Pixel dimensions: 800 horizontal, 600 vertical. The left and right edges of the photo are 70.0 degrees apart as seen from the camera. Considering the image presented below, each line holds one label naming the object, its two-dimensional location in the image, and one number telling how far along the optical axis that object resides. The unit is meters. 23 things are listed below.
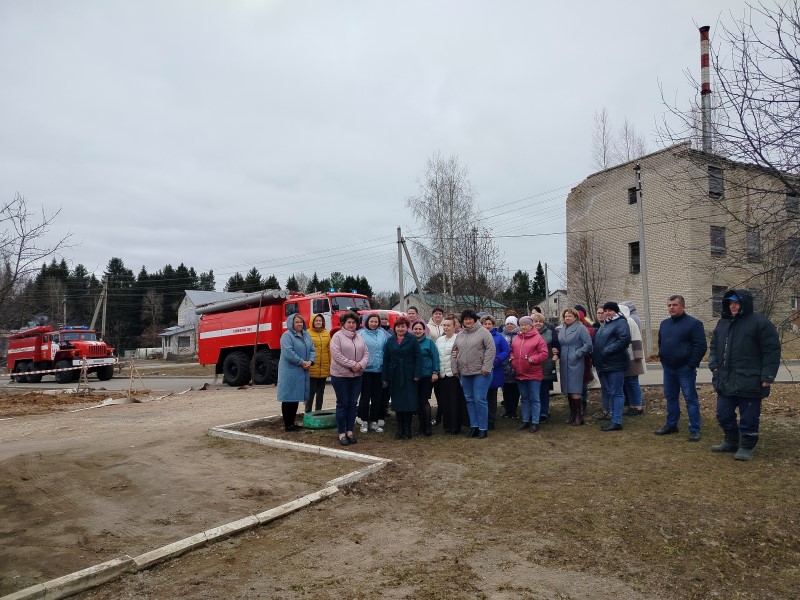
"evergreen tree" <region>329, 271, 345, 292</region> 85.06
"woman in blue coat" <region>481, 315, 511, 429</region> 7.96
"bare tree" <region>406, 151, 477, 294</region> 30.38
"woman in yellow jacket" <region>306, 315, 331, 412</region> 8.55
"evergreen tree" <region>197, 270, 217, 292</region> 76.65
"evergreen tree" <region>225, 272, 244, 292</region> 77.81
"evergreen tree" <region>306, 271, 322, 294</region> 78.78
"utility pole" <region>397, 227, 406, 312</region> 27.22
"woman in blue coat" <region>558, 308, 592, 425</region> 7.78
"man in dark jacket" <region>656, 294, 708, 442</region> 6.76
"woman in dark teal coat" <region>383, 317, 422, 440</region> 7.52
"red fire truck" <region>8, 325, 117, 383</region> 24.55
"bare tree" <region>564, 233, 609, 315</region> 30.23
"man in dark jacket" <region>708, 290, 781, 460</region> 5.75
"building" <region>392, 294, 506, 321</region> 22.09
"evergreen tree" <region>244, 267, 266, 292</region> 75.25
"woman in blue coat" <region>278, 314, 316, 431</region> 7.86
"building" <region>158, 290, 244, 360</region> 54.71
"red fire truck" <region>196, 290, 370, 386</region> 16.09
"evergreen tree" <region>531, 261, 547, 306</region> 71.24
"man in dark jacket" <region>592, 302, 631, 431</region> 7.54
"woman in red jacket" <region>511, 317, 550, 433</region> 7.70
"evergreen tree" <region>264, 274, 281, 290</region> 72.56
